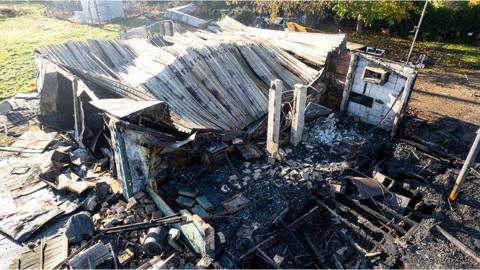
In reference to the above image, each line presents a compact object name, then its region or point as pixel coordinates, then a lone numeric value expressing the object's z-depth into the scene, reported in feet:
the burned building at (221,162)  22.76
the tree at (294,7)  65.31
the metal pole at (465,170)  24.06
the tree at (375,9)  55.93
